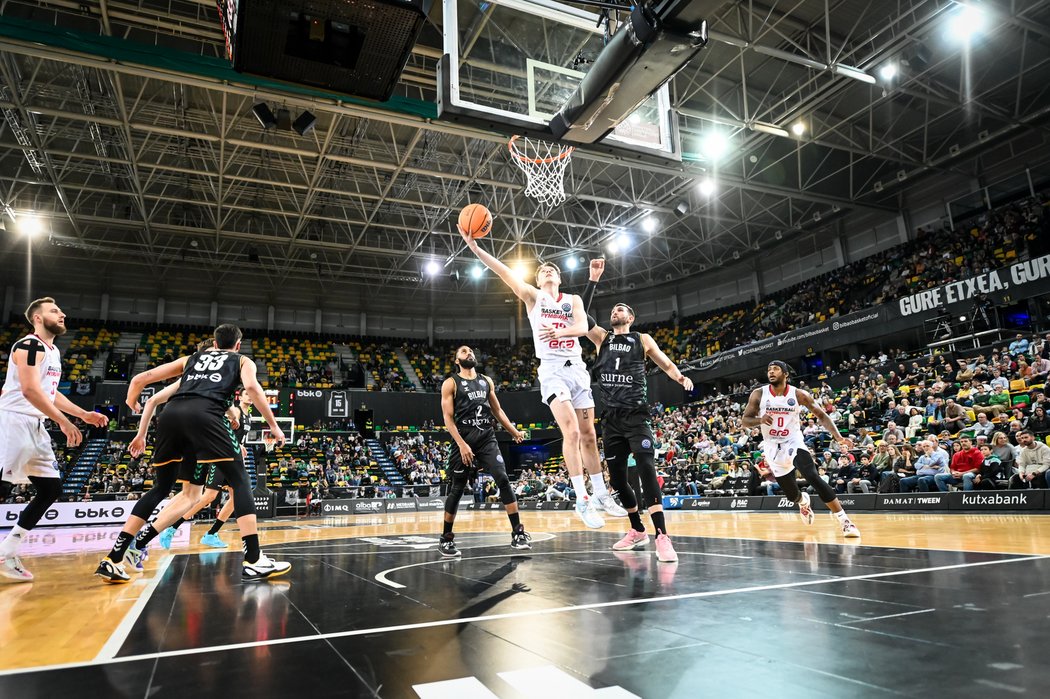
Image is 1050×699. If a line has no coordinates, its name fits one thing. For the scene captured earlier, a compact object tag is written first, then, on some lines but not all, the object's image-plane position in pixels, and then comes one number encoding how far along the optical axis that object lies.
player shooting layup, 5.57
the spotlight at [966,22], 13.54
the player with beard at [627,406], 5.18
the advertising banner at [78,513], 10.28
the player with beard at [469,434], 6.03
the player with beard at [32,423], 5.05
